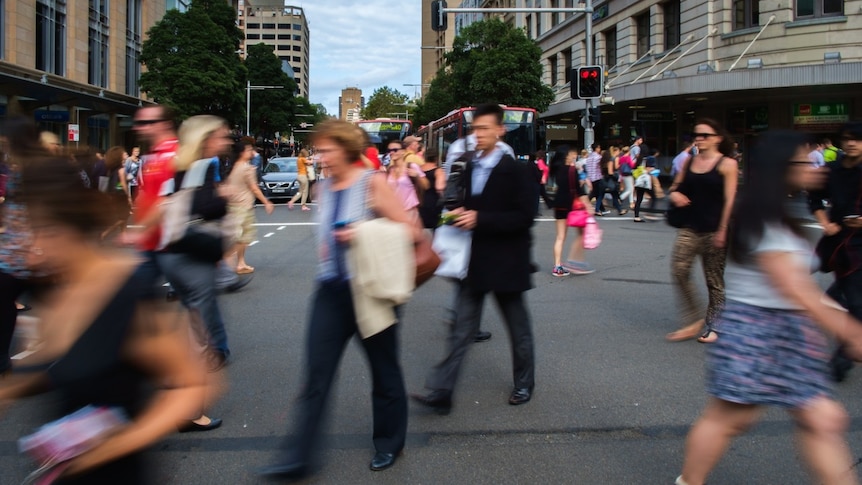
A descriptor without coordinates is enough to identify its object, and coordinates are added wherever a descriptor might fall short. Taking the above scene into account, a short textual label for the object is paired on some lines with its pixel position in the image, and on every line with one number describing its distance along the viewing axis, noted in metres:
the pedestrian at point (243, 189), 8.93
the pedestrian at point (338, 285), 3.56
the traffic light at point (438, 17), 19.96
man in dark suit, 4.57
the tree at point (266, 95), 75.00
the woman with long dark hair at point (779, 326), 2.84
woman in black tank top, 5.97
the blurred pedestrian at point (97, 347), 1.96
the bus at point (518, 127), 25.45
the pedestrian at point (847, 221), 5.07
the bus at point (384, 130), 38.94
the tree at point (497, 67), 35.19
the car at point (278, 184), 25.17
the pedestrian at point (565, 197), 9.46
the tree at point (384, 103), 109.69
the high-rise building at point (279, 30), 182.12
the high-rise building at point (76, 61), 29.77
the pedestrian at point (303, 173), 19.27
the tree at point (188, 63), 41.34
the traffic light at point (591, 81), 20.19
